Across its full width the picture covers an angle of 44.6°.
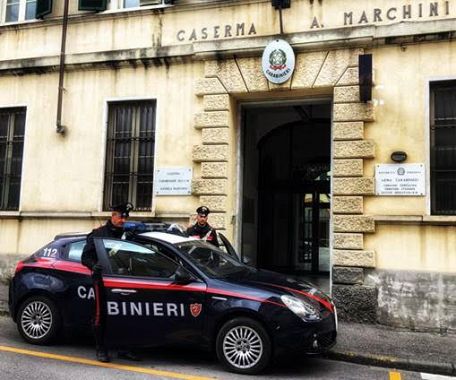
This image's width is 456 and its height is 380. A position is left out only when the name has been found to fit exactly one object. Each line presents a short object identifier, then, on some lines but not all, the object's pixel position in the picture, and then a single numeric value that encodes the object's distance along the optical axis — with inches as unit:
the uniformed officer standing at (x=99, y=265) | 271.7
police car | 254.5
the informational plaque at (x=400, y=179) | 376.2
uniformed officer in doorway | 366.6
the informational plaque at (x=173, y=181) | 433.1
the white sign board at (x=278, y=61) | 408.5
